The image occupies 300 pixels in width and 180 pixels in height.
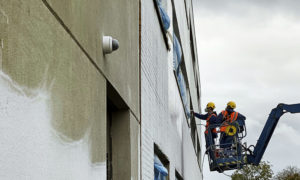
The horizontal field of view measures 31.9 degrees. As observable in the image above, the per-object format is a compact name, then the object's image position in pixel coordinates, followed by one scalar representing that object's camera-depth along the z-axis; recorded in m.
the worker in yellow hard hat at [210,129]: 16.16
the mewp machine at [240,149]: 15.62
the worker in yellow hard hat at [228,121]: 15.57
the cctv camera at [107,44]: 4.59
